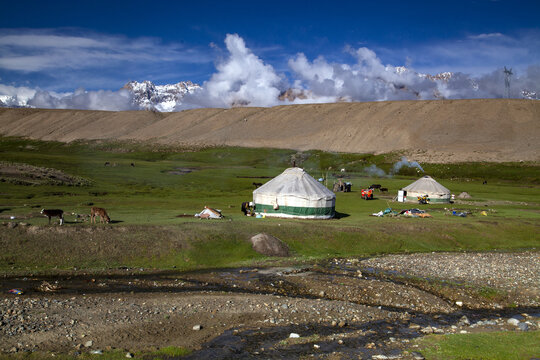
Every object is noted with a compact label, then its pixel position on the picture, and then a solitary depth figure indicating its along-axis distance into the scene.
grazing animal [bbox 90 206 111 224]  30.03
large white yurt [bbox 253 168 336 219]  38.16
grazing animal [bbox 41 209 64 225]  28.18
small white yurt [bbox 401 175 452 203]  55.04
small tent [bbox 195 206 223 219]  35.25
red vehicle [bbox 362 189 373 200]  56.52
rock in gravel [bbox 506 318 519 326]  17.35
